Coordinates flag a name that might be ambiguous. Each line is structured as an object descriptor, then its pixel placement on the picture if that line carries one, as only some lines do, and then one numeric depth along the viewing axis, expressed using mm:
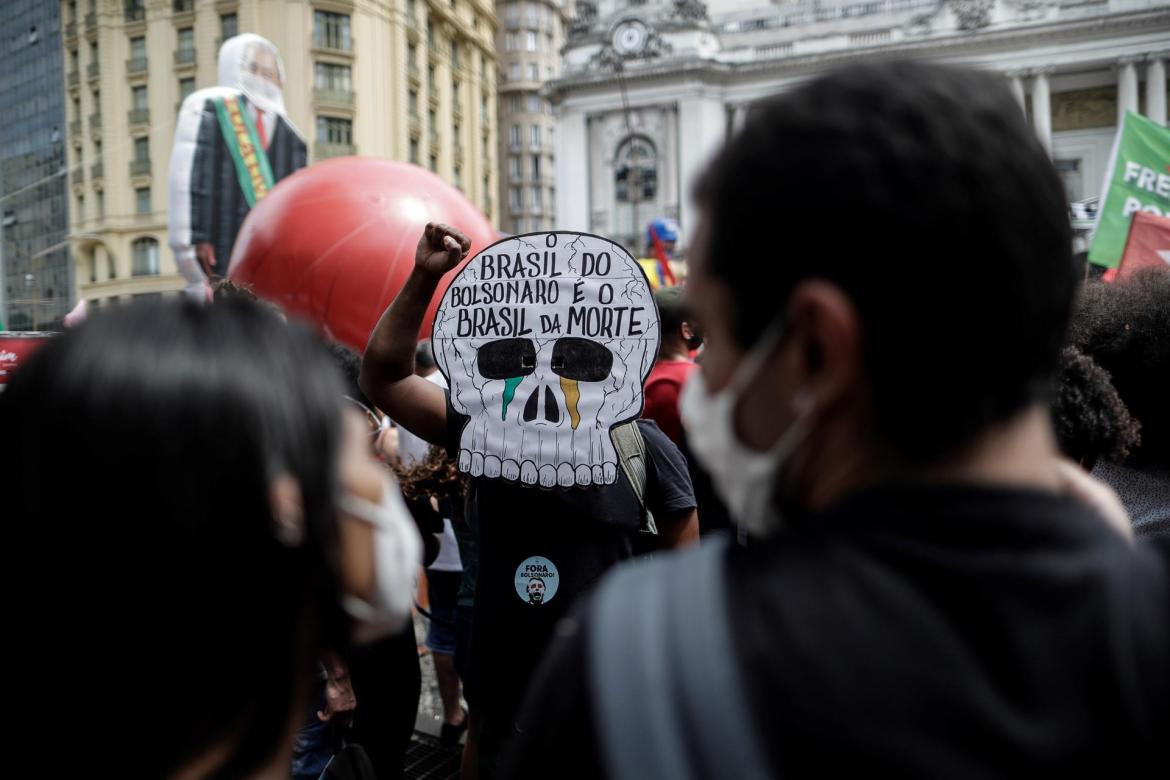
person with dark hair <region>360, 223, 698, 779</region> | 2537
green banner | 6496
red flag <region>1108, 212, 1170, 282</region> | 5797
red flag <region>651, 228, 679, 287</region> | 9734
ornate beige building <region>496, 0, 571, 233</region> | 59844
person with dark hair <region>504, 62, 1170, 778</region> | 761
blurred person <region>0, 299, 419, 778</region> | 853
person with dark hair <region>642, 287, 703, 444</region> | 3533
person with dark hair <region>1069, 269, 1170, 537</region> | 2422
